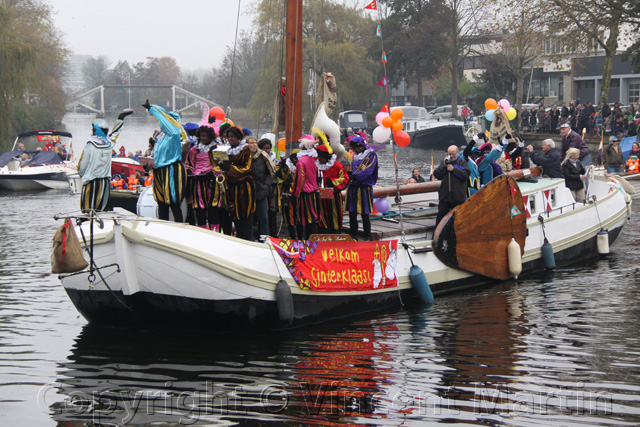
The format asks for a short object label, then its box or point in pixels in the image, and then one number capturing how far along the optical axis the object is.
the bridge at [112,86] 99.69
